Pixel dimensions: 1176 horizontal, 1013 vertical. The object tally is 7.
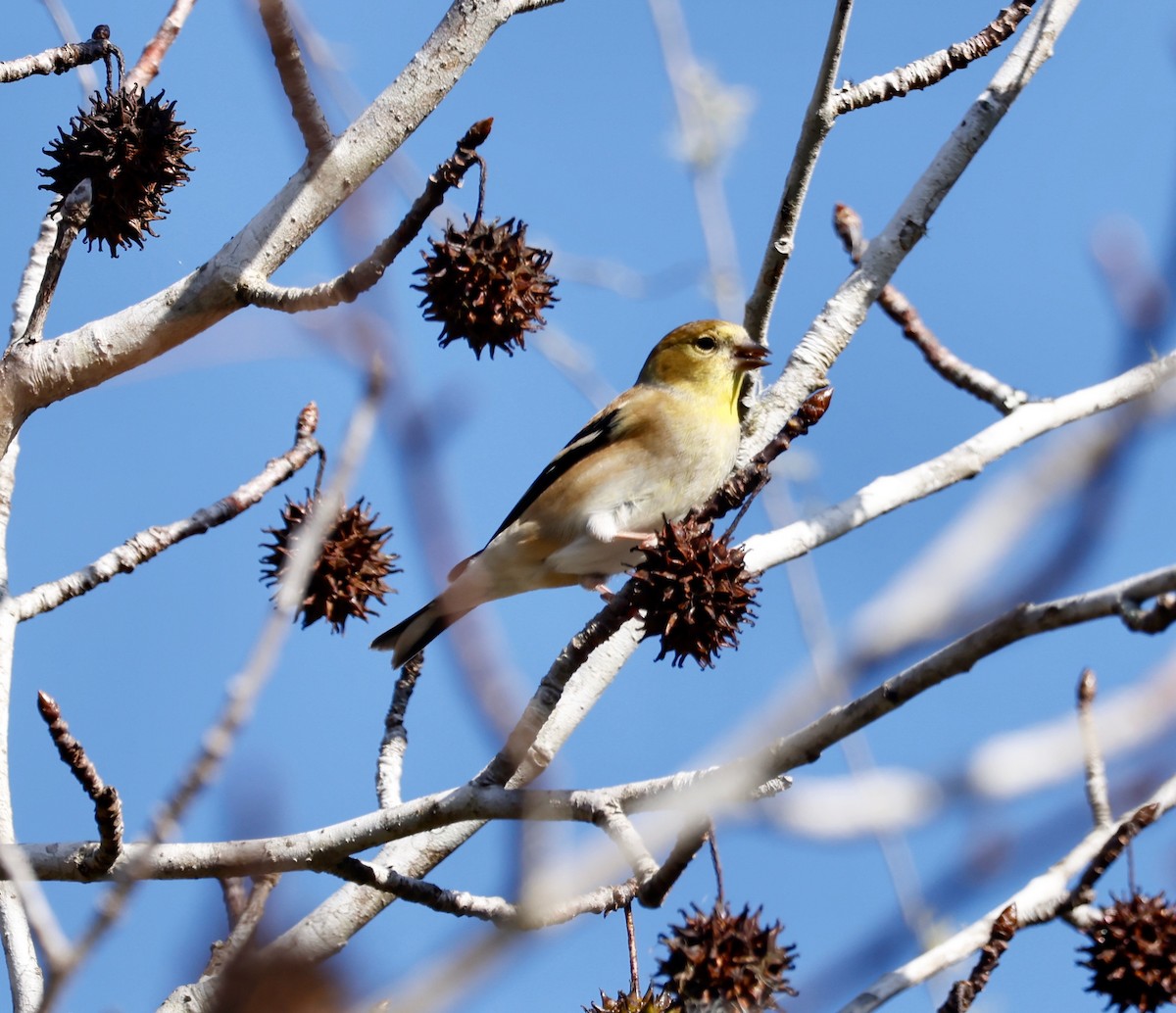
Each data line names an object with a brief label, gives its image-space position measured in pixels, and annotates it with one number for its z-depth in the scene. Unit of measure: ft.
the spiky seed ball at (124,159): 22.76
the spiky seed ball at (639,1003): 17.56
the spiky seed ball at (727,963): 18.13
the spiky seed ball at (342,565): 25.45
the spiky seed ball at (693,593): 19.75
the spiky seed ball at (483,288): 23.66
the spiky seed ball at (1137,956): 22.18
